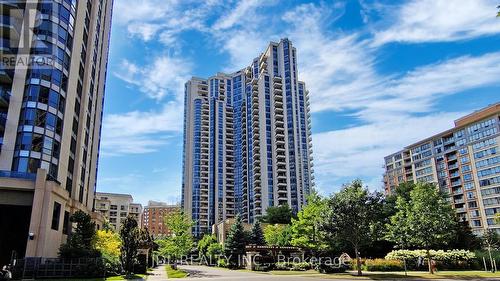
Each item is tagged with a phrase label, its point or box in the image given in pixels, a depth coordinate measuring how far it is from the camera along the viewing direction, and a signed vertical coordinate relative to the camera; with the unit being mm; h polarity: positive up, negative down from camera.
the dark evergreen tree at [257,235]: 63938 +1560
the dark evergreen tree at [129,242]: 38000 +542
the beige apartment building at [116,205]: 142750 +16057
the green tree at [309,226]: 48438 +2258
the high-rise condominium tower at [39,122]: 35281 +13260
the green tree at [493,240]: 58169 +19
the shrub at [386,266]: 43406 -2589
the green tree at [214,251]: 73675 -984
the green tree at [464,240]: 56938 +77
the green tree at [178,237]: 55028 +1353
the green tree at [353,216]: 35406 +2426
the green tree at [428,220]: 37781 +2040
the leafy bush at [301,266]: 45784 -2556
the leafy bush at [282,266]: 47206 -2583
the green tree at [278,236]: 61281 +1420
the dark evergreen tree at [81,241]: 34094 +694
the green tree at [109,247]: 41638 +146
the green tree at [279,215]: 95231 +7141
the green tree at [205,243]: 85062 +626
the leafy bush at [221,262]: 61784 -2703
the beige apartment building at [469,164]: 89125 +19165
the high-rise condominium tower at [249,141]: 118000 +34152
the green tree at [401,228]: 40750 +1483
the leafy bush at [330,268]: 39638 -2547
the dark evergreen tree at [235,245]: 59216 +69
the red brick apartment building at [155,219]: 191250 +13822
